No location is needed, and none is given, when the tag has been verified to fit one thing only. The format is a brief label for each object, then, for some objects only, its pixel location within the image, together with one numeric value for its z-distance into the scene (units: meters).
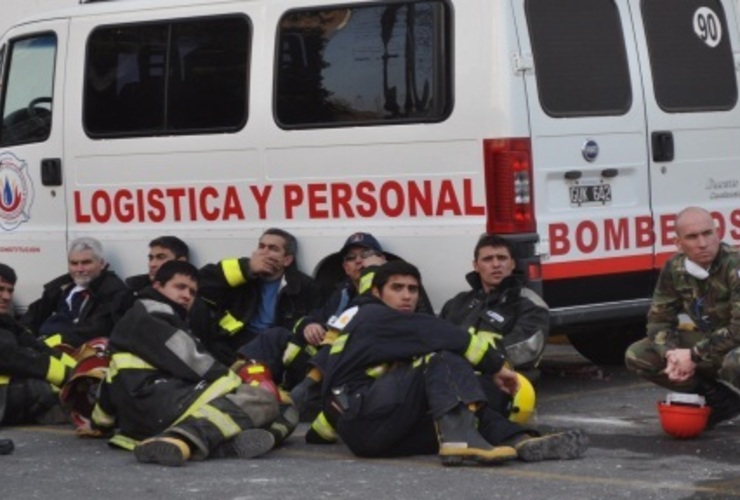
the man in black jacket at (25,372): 10.66
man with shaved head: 9.47
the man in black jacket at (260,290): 11.40
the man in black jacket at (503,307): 10.35
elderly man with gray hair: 11.93
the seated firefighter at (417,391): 8.90
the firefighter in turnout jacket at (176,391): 9.34
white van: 10.84
